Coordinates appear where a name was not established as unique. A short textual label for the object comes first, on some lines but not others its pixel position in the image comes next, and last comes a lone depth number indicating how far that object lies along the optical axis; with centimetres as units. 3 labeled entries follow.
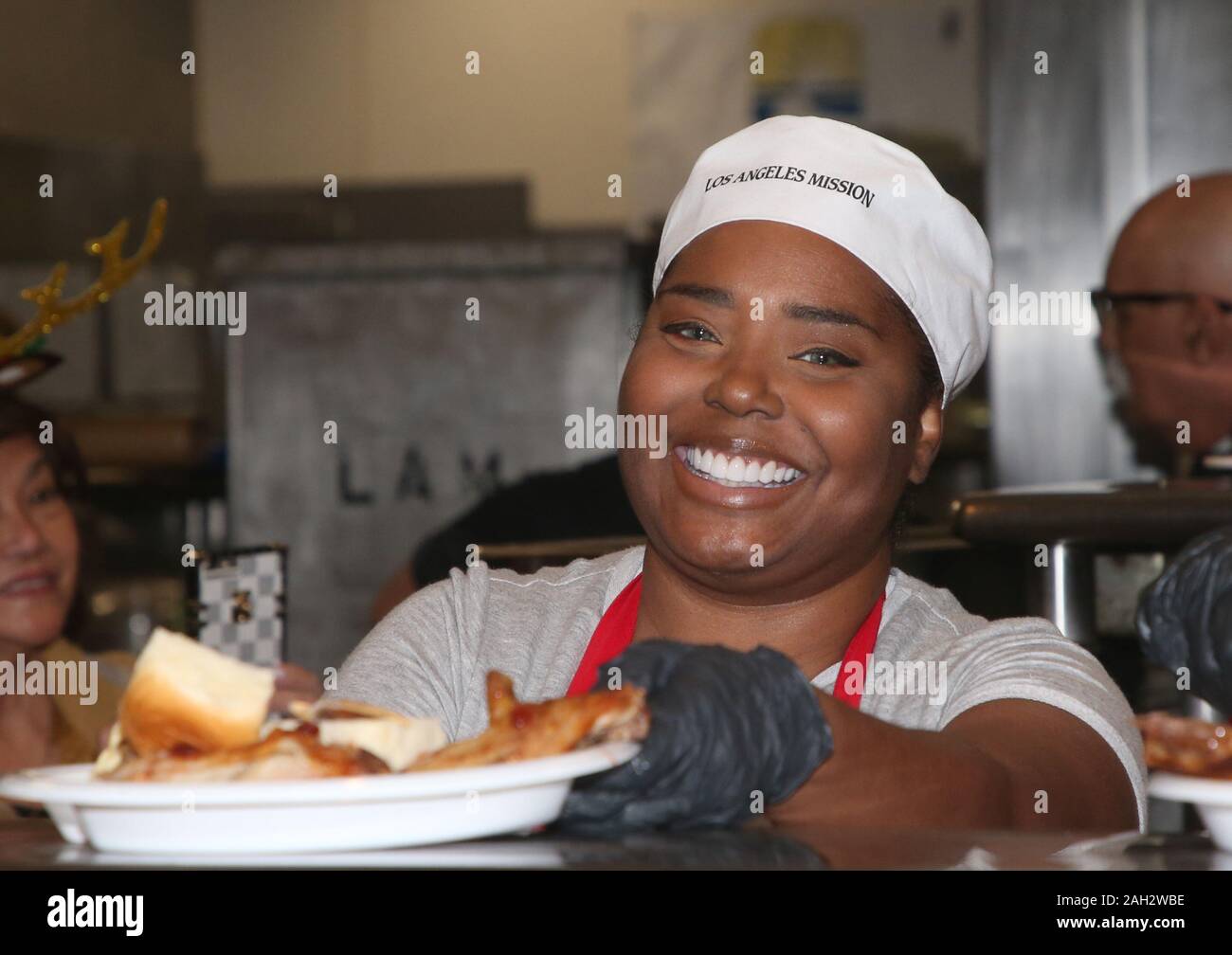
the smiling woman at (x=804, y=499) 122
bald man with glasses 263
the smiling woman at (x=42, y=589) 248
